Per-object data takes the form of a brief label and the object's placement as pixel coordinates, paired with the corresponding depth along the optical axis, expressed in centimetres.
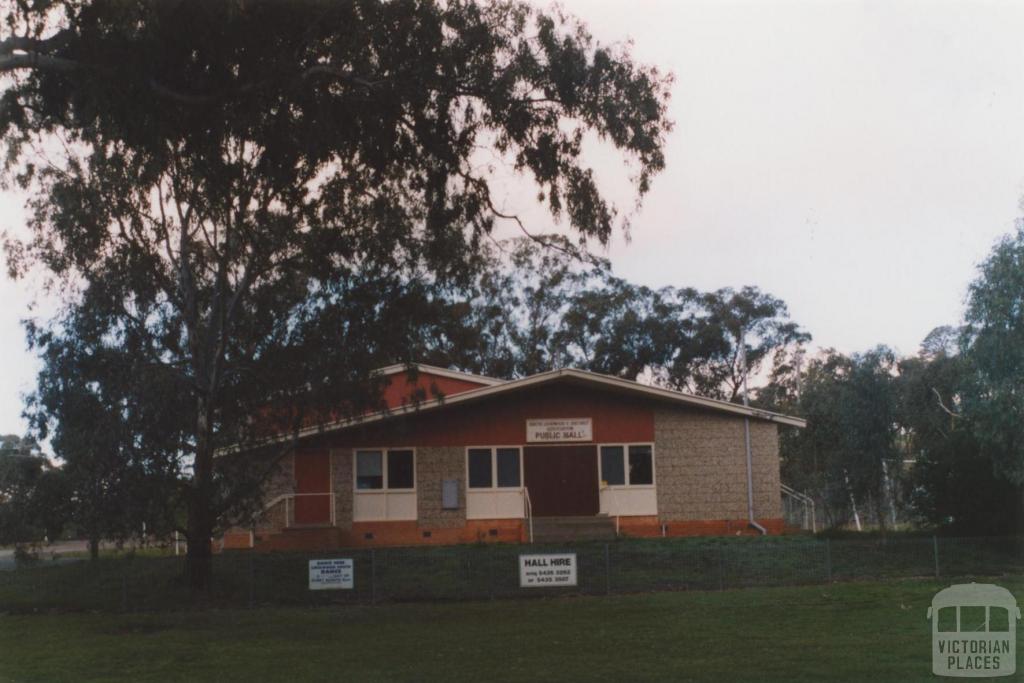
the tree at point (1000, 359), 2628
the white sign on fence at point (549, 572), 2331
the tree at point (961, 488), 2939
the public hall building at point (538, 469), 3331
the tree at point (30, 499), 2270
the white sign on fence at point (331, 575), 2333
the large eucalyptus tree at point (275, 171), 1728
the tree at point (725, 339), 6141
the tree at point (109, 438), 2159
